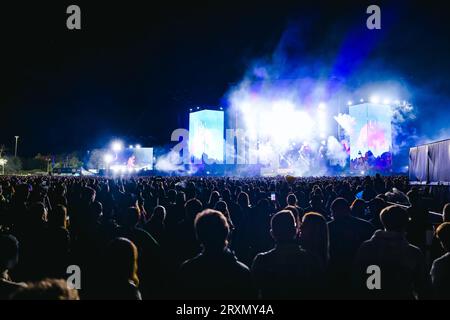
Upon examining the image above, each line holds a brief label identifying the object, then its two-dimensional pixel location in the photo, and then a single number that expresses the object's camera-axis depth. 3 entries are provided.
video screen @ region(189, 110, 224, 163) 53.44
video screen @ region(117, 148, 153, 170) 75.94
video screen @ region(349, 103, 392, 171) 42.19
